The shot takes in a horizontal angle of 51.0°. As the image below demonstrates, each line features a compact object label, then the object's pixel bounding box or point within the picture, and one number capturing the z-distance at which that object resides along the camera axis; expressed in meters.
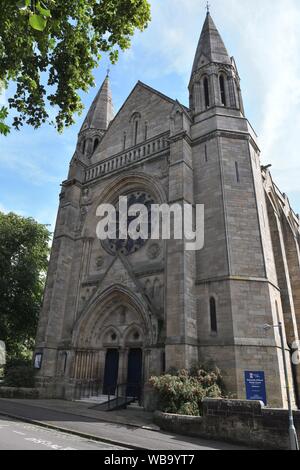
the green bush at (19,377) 15.23
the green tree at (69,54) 8.45
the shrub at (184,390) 9.78
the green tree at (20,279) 22.17
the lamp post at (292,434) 6.65
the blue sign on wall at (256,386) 11.27
